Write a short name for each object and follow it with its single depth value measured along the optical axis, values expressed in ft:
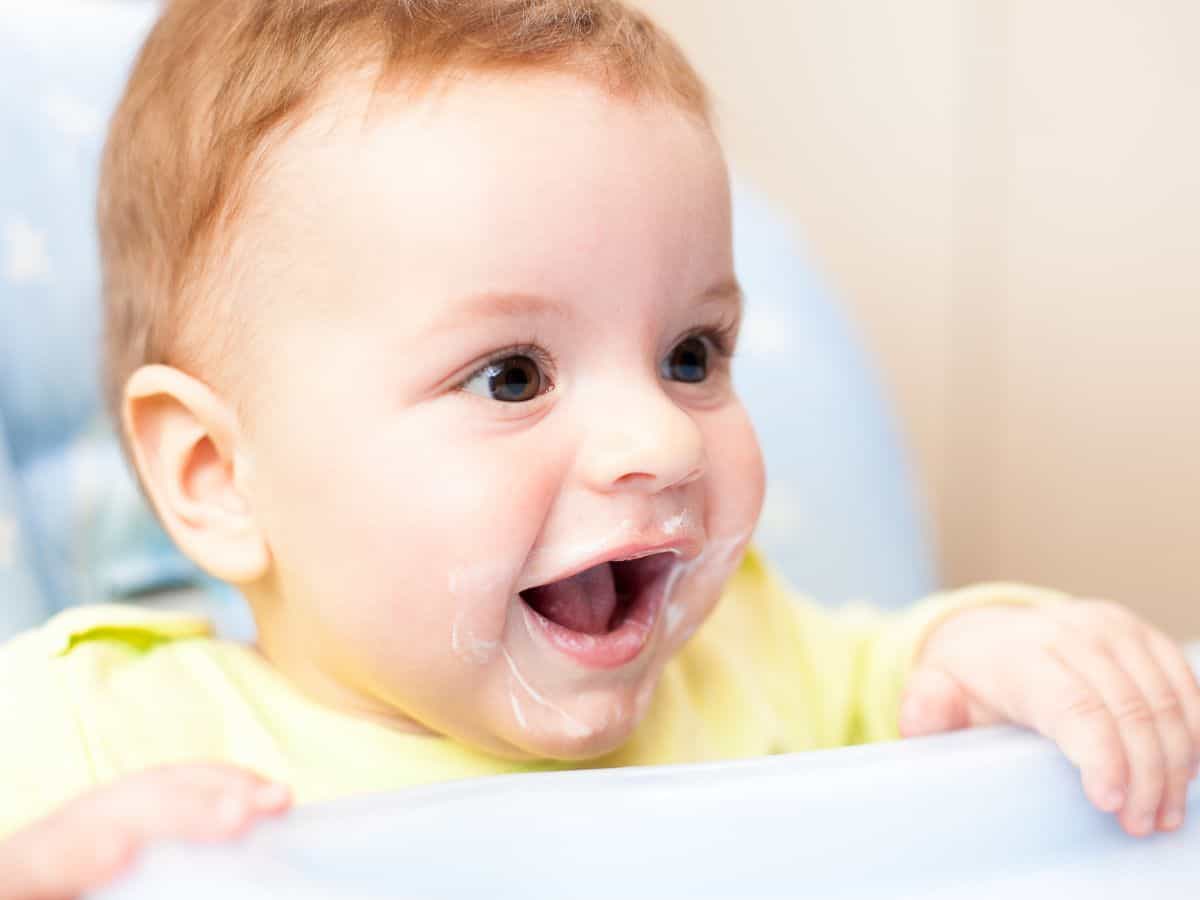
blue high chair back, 2.61
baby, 2.15
